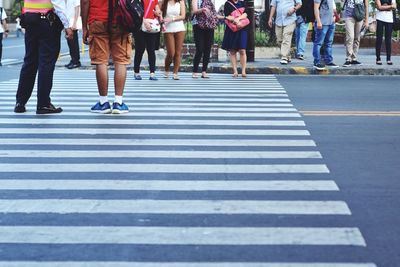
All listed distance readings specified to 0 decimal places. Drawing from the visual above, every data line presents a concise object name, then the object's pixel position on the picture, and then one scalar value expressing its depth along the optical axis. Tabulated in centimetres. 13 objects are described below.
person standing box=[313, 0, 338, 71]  1702
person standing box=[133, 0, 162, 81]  1459
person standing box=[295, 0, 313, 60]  1862
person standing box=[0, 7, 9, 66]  2016
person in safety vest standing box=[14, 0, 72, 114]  939
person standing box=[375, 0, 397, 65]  1781
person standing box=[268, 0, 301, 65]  1811
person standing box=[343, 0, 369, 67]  1756
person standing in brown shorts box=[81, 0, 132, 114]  963
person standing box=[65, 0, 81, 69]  1655
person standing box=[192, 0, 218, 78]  1486
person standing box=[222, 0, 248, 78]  1516
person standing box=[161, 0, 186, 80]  1466
